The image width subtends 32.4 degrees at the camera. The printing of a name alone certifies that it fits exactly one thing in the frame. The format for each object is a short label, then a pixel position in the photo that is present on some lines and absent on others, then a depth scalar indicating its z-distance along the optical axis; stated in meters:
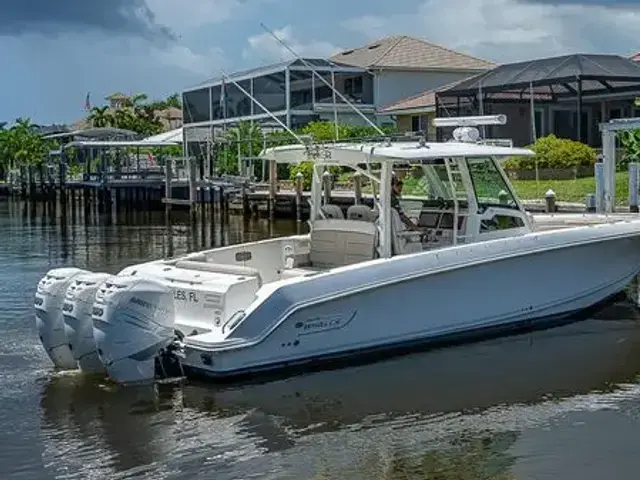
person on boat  13.29
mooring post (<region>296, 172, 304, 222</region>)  36.81
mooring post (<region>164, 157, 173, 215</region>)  46.16
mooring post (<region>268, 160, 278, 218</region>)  38.88
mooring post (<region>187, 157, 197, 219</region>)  44.22
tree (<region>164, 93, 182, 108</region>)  126.13
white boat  11.34
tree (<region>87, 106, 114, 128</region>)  84.19
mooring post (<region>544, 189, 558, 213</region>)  24.83
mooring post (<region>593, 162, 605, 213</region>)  22.80
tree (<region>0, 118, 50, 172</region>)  74.75
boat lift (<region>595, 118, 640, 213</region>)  22.12
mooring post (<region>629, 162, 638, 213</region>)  23.52
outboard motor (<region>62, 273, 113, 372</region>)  11.41
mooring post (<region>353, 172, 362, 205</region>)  15.54
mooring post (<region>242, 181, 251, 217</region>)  41.53
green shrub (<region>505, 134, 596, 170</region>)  35.12
